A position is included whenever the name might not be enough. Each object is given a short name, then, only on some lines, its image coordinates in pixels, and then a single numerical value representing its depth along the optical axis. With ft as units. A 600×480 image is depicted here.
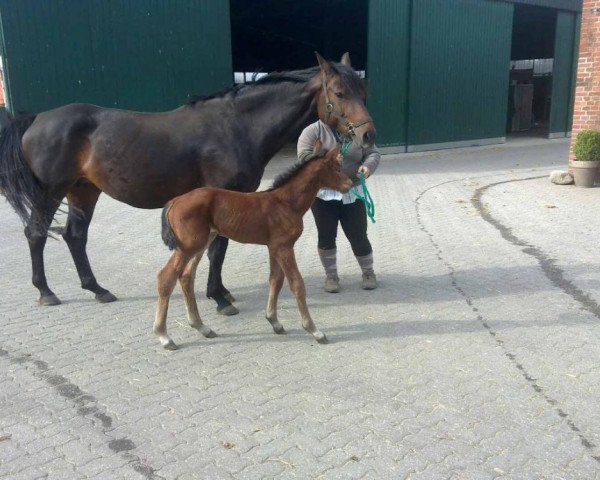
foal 12.51
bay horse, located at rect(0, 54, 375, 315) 14.39
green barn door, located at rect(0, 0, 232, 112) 36.35
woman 16.52
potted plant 34.14
